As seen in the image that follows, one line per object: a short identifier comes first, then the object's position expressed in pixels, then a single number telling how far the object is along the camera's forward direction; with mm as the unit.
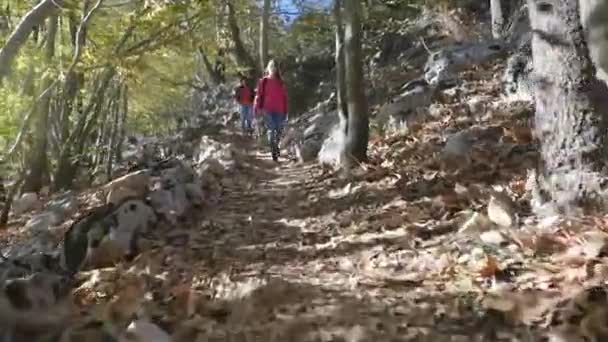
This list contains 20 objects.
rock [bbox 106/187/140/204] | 7461
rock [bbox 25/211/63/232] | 9664
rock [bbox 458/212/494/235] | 4582
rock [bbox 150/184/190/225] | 6363
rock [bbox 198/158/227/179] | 9402
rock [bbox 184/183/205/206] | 7329
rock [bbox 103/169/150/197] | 7662
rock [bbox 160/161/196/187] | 7617
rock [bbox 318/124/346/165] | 9247
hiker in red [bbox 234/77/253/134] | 16219
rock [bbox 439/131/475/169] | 6949
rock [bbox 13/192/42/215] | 13336
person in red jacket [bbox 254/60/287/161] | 11133
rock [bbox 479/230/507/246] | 4141
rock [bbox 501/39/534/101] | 9852
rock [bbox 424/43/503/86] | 13000
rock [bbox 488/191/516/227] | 4590
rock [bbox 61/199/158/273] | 5258
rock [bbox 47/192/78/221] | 10000
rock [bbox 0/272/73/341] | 3006
